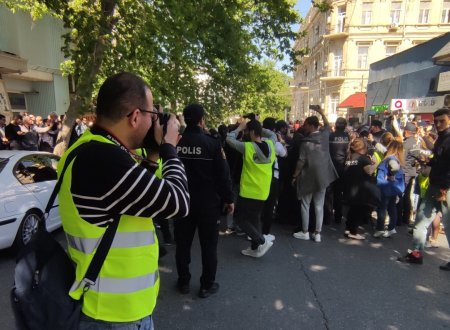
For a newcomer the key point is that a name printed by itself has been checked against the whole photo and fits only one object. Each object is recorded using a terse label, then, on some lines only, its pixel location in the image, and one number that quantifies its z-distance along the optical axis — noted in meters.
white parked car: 4.39
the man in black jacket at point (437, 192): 4.17
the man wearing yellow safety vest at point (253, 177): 4.49
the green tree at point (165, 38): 6.68
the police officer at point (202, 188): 3.51
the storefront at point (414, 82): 15.54
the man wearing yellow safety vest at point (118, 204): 1.30
